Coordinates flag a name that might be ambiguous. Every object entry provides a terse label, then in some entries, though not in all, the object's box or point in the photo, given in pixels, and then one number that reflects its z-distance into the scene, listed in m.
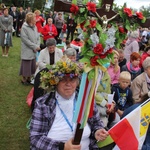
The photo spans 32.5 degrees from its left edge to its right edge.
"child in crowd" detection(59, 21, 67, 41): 14.27
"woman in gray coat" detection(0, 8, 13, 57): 9.52
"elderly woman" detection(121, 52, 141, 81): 5.59
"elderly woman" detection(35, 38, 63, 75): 5.52
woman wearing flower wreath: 2.36
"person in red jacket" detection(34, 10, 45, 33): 10.27
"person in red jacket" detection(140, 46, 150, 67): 6.72
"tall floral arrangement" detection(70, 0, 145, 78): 1.78
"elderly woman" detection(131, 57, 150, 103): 4.46
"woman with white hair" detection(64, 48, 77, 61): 4.88
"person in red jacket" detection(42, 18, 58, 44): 9.79
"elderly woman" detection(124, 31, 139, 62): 7.47
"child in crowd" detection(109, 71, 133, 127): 4.38
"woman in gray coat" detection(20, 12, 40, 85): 6.45
